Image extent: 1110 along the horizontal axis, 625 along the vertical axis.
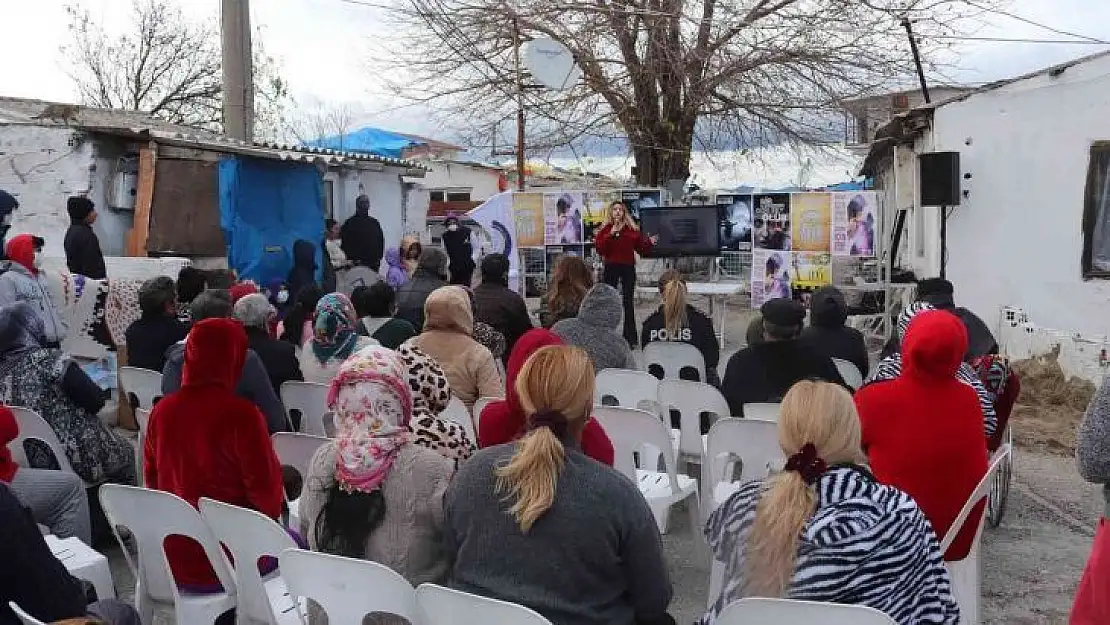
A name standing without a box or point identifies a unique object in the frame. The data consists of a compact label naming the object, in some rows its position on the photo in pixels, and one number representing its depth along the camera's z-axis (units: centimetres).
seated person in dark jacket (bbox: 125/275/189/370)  595
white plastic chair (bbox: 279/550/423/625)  235
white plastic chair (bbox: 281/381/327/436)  498
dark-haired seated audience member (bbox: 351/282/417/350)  598
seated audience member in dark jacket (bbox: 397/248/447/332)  691
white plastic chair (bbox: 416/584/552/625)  209
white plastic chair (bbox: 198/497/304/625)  282
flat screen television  1237
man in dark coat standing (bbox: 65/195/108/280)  832
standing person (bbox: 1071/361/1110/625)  261
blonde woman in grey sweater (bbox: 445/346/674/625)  241
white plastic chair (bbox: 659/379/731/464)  483
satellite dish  1326
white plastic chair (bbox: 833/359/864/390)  535
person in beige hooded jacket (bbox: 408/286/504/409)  483
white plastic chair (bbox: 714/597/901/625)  202
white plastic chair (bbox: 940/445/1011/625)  335
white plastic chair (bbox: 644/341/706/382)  600
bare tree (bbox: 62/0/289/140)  2834
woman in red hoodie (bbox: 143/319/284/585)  345
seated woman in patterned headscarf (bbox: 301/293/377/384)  507
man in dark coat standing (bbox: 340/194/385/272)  1229
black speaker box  993
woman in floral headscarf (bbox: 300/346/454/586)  279
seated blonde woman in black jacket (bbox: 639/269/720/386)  616
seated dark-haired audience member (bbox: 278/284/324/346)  650
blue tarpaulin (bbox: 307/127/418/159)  2093
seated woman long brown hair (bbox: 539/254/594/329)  659
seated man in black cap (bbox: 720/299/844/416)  458
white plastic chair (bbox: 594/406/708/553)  428
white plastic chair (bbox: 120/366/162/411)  526
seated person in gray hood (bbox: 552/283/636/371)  535
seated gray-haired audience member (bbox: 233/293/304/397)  529
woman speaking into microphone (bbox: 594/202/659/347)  1127
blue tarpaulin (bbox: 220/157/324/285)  1078
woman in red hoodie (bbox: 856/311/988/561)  342
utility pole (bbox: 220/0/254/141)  1445
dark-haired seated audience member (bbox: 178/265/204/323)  664
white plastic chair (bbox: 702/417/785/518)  402
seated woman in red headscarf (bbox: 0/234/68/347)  649
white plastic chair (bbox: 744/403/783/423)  443
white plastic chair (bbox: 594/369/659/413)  509
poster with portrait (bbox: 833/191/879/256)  1150
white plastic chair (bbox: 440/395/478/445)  454
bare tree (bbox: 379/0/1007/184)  1672
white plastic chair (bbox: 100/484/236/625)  305
